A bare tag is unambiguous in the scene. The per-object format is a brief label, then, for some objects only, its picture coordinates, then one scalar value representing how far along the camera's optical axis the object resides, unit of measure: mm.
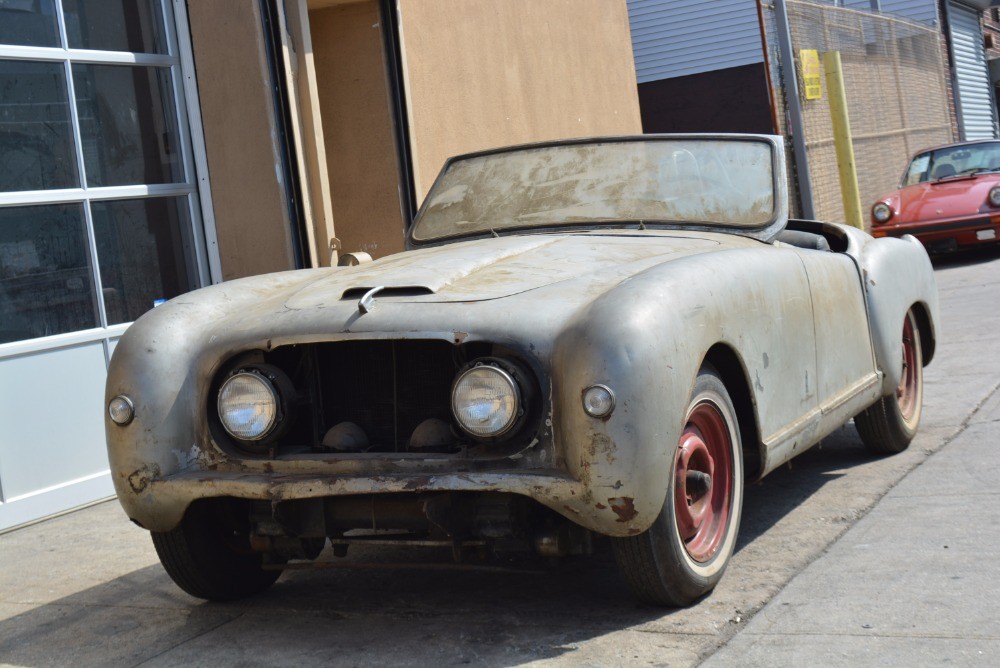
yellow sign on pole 14346
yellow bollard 13430
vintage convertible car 3213
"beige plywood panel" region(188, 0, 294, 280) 6891
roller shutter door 26269
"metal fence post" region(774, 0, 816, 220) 12688
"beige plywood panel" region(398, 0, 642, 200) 8727
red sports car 13312
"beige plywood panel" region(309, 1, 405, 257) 8148
